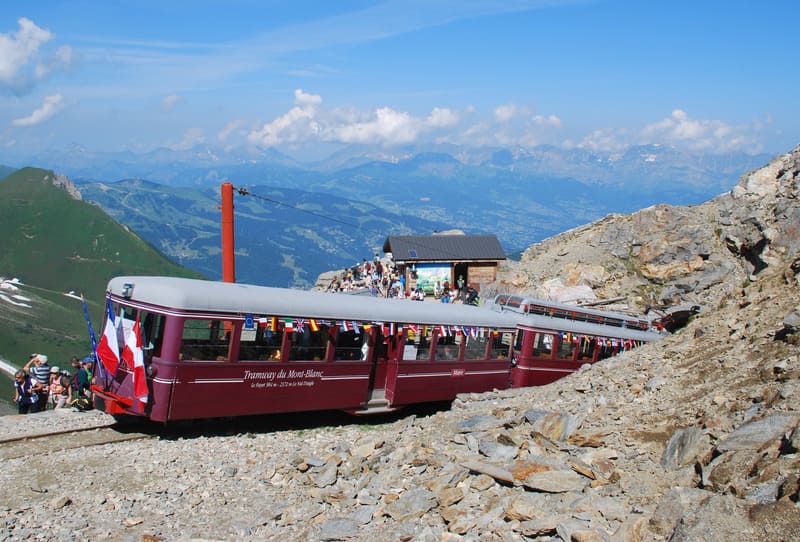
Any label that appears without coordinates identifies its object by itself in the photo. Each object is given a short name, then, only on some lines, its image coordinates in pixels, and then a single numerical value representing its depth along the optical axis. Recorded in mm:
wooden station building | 39562
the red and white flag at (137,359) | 13969
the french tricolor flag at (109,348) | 14539
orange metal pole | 24609
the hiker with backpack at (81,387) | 16828
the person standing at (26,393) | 17125
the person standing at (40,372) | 17531
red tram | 14164
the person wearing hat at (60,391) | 17375
